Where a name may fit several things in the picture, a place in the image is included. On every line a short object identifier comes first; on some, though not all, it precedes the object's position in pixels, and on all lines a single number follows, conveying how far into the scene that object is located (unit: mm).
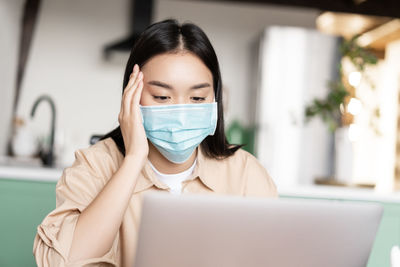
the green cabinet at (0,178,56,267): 1936
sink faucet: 2784
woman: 1104
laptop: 783
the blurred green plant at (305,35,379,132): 2441
